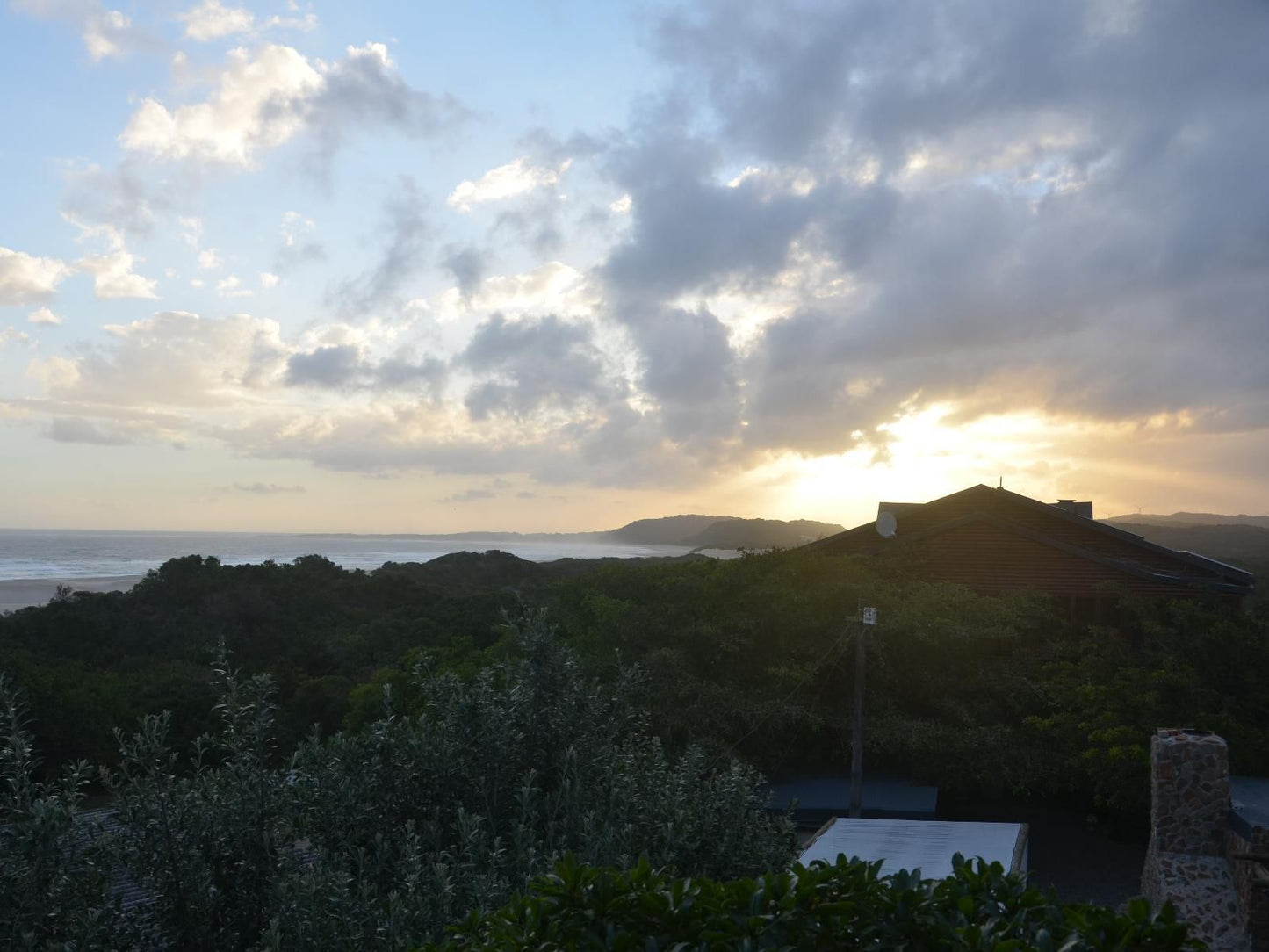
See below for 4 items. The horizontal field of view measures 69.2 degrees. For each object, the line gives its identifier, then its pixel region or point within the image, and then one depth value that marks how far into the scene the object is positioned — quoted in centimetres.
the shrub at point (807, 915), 267
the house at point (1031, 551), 2061
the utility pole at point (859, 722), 1443
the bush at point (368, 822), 462
